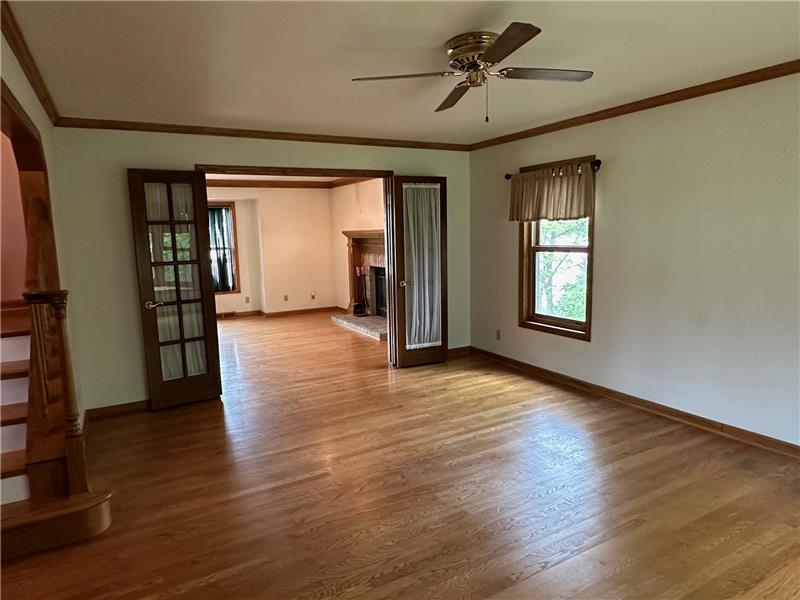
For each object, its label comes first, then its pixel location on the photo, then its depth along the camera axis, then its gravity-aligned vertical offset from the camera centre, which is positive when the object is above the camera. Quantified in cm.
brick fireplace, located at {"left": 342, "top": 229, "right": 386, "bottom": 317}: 805 -31
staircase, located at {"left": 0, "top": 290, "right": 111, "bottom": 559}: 246 -101
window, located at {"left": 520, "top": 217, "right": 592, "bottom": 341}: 464 -31
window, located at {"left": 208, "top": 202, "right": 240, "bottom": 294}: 891 +17
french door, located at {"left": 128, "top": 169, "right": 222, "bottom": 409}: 421 -23
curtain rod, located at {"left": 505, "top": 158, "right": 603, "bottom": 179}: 426 +68
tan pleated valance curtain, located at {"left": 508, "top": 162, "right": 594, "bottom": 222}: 435 +48
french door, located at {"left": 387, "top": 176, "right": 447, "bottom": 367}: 538 -22
